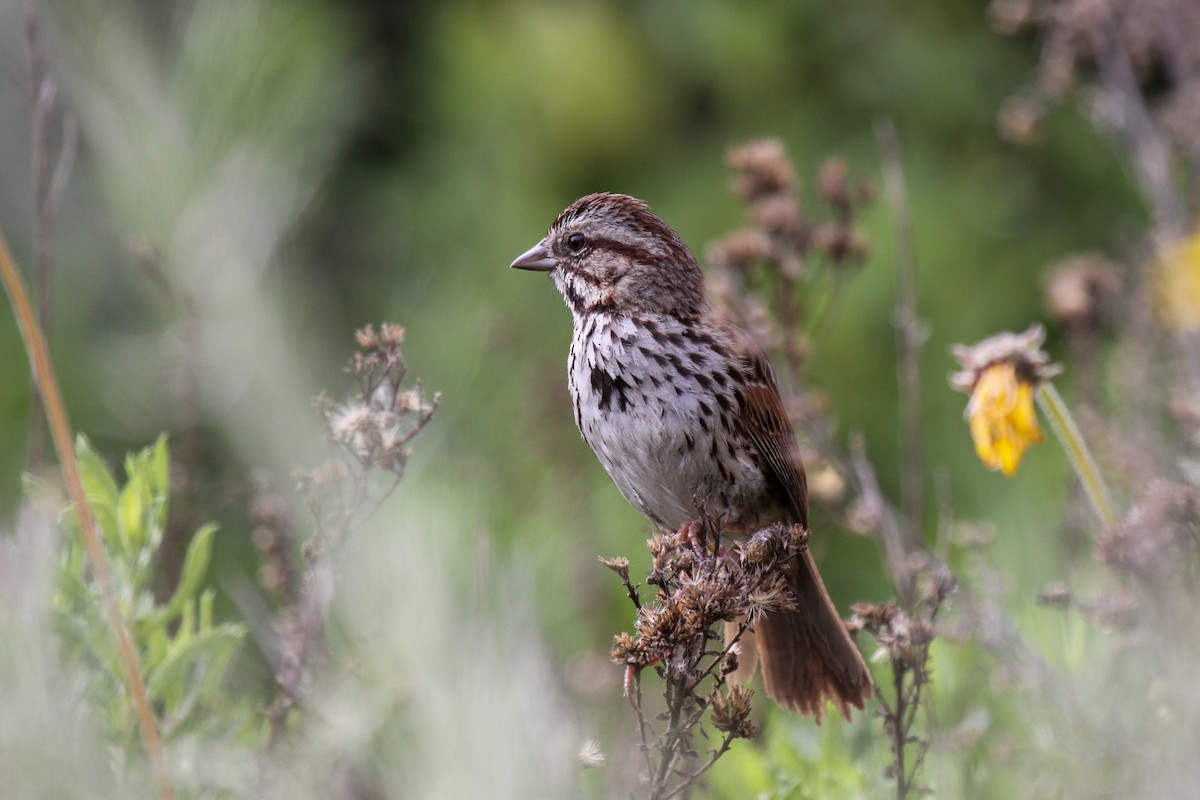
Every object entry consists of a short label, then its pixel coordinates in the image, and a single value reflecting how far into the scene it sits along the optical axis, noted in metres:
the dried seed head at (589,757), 4.17
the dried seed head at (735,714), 4.97
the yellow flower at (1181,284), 5.08
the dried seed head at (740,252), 5.14
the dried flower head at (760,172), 5.16
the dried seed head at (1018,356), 5.04
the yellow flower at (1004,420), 5.04
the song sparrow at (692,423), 5.08
